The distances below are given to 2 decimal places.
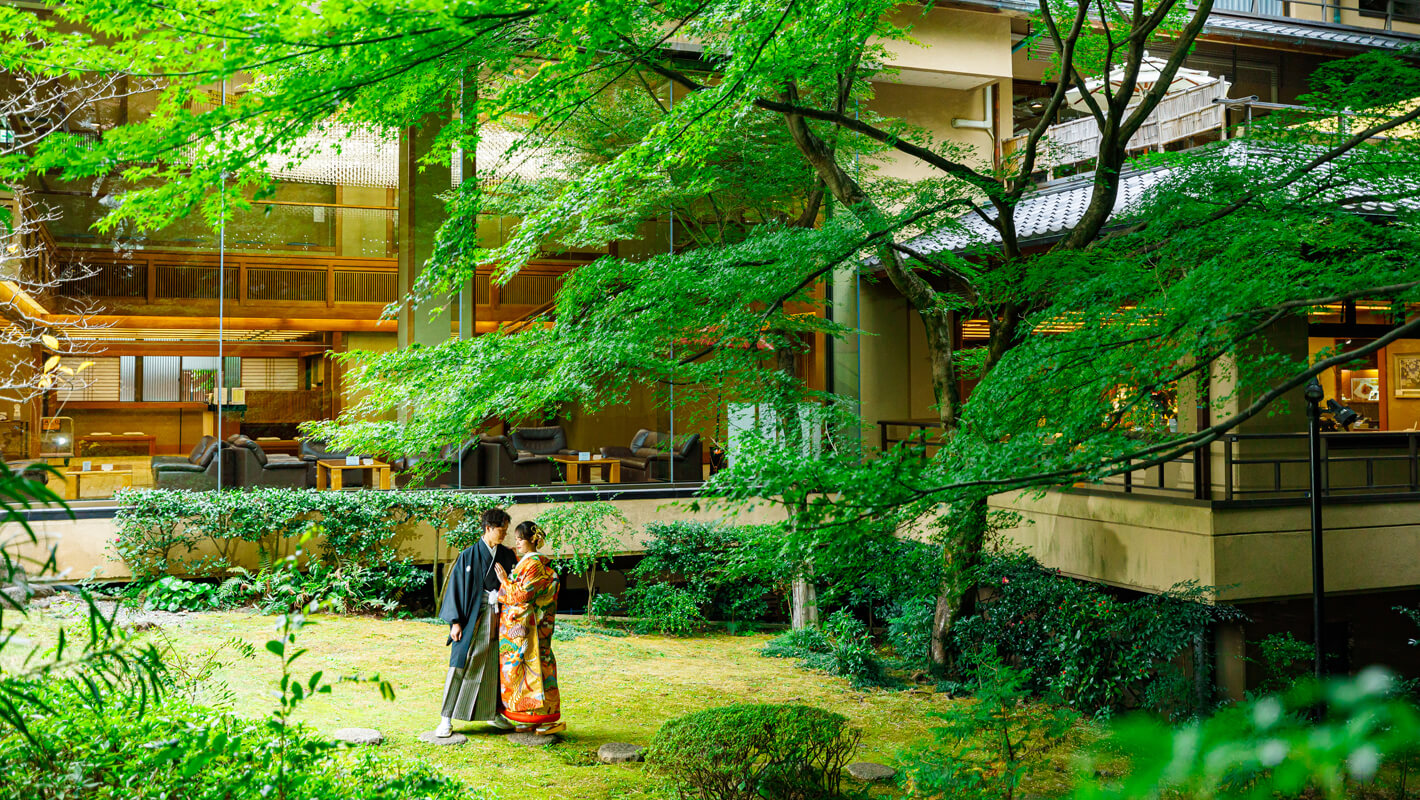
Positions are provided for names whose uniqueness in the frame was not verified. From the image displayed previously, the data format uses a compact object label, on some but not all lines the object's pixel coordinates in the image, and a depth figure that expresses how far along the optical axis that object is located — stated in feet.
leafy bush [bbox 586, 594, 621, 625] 39.42
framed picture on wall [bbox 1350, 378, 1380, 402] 57.00
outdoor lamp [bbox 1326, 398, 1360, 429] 29.19
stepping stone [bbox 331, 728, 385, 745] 20.41
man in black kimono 21.91
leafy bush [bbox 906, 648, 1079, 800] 15.62
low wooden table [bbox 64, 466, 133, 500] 34.45
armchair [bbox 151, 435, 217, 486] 37.01
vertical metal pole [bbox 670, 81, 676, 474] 44.19
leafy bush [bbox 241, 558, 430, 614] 33.04
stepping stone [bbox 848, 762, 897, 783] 20.17
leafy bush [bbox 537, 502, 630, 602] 36.68
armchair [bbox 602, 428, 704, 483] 44.14
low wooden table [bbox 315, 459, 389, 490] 38.70
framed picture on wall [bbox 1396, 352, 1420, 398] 51.26
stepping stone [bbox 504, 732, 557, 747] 21.77
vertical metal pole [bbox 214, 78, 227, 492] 37.27
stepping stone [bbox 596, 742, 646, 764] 21.06
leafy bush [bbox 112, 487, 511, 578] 33.55
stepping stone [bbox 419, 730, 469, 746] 21.40
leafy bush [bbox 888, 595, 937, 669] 33.60
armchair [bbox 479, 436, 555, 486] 41.27
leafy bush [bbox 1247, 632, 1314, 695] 26.84
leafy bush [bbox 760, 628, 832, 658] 34.73
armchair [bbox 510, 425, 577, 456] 43.24
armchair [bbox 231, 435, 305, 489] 37.06
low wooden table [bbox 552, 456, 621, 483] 42.98
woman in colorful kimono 21.70
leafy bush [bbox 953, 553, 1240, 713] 27.20
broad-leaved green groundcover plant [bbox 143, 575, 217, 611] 31.04
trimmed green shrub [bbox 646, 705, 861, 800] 17.21
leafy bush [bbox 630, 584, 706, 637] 38.32
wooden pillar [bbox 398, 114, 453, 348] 41.81
